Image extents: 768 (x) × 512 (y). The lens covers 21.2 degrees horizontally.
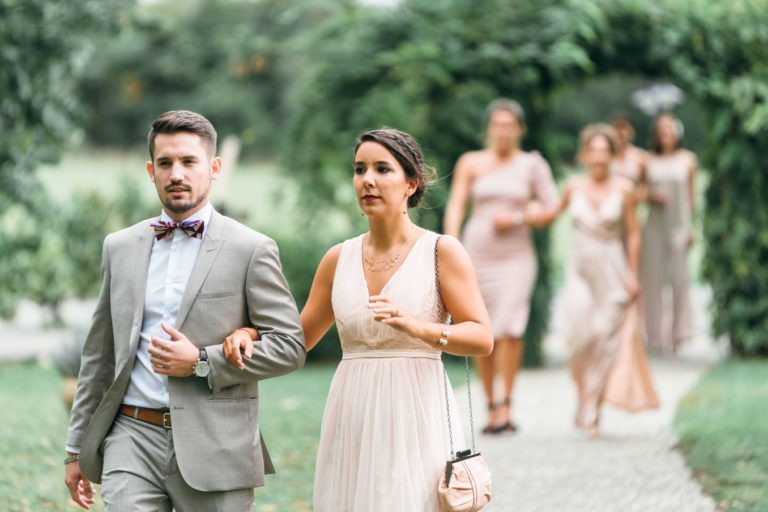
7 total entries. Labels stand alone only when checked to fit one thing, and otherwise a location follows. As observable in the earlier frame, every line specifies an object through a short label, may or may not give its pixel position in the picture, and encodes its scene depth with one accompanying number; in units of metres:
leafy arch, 20.67
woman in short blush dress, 15.70
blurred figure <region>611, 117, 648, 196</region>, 23.92
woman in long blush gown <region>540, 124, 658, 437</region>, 15.73
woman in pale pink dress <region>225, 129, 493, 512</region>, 6.95
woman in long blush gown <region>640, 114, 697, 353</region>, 24.50
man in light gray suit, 6.58
